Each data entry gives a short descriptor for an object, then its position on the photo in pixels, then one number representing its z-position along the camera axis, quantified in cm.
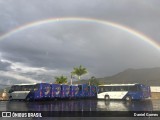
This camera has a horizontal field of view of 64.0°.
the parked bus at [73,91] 2563
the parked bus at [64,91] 2428
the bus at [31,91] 2110
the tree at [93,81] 4669
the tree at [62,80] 4261
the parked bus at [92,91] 2763
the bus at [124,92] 2384
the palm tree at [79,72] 4829
